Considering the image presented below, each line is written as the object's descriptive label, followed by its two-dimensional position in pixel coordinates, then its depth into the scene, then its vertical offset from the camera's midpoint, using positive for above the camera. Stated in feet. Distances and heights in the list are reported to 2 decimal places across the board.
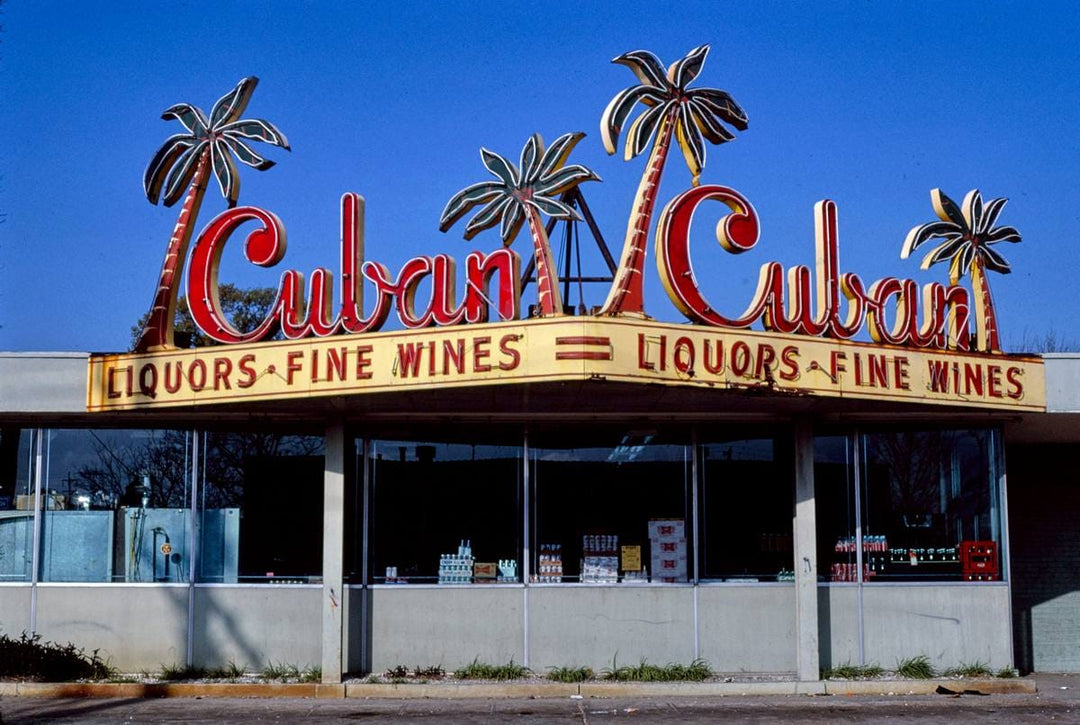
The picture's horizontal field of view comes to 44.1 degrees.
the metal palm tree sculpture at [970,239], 63.10 +13.37
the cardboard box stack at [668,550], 63.77 -1.45
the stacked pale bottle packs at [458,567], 63.31 -2.21
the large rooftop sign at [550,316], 53.21 +8.60
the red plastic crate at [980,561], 63.98 -2.01
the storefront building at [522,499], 59.26 +0.99
